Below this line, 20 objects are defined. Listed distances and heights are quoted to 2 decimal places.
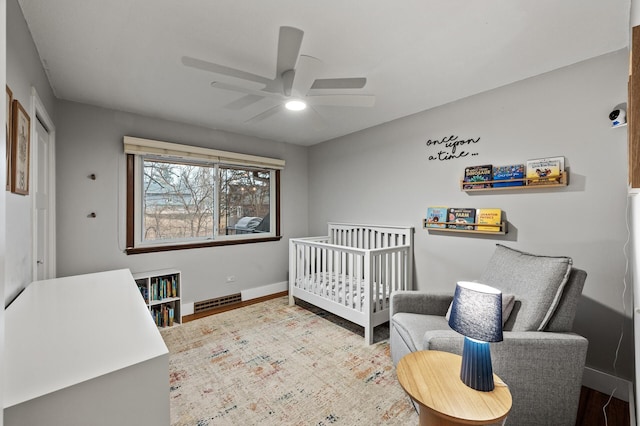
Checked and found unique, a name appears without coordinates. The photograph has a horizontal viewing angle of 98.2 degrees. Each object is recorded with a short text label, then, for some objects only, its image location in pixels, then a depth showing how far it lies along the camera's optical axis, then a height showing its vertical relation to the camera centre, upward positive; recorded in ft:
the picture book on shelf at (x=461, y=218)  8.26 -0.17
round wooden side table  3.63 -2.61
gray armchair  4.76 -2.33
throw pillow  5.42 -1.81
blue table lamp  3.92 -1.68
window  9.95 +0.61
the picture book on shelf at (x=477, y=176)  7.99 +1.07
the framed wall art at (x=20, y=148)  4.53 +1.11
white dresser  2.35 -1.53
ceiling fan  5.50 +3.09
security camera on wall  5.90 +2.06
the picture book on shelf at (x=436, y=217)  8.96 -0.15
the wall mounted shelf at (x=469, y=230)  7.62 -0.53
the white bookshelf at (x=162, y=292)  9.55 -2.87
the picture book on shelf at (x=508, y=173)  7.41 +1.07
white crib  8.73 -2.15
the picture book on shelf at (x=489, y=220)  7.70 -0.21
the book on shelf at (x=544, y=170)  6.76 +1.07
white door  6.56 +0.26
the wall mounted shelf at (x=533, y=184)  6.68 +0.71
